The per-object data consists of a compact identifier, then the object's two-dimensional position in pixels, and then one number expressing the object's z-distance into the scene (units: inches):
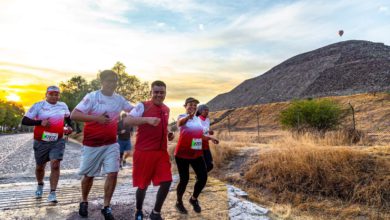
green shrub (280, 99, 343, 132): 794.2
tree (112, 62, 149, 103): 2320.4
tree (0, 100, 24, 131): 3297.7
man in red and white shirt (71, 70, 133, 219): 184.2
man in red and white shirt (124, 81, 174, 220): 172.9
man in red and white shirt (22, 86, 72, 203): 228.8
